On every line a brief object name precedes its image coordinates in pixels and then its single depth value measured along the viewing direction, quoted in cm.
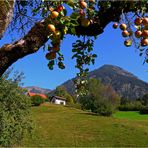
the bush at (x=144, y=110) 4160
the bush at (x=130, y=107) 4630
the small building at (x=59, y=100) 5274
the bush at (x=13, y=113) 1214
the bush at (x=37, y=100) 3976
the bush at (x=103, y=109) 3560
